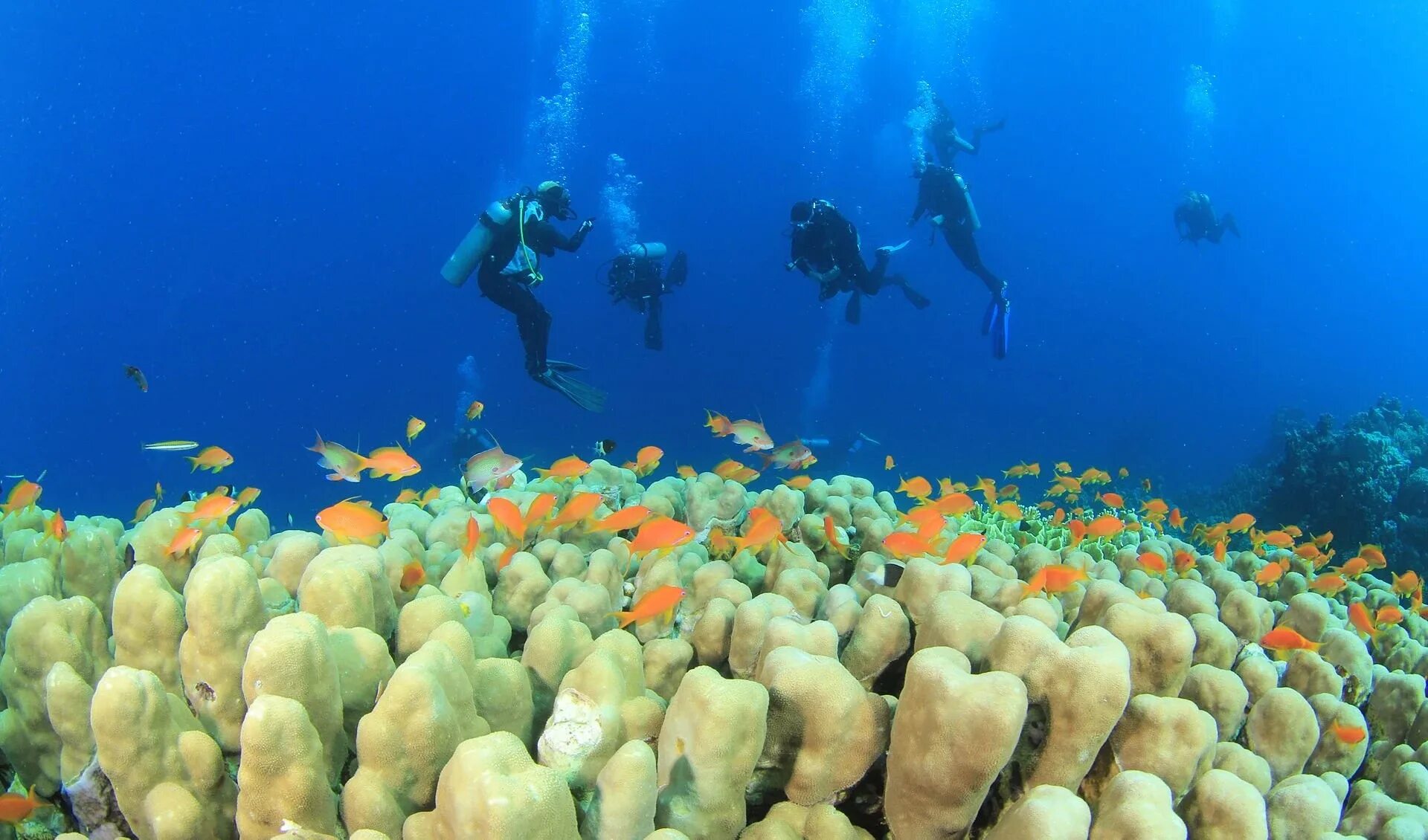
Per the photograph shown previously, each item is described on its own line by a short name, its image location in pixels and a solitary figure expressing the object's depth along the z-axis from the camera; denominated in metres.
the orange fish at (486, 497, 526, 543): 3.17
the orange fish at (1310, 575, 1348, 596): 4.69
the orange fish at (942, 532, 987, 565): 3.19
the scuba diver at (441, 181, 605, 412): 10.09
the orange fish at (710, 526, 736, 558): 3.47
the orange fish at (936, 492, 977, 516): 4.49
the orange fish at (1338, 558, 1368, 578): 5.27
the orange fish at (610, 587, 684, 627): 2.47
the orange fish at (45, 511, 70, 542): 3.13
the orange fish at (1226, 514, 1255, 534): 6.21
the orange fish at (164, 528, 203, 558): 2.87
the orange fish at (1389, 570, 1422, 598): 5.53
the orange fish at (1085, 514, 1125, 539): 4.66
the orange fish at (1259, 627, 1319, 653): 3.09
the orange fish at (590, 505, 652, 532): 3.32
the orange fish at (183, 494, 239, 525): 3.10
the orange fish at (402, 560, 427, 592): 2.63
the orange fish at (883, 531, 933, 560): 3.17
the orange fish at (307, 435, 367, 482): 5.00
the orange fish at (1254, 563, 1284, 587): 4.55
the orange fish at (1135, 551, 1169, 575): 4.14
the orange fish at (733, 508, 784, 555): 3.17
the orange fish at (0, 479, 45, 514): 4.11
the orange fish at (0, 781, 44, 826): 1.83
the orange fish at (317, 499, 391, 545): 2.98
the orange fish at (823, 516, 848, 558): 3.48
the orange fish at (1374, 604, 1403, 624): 4.19
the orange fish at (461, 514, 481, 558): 2.86
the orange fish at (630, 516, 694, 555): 2.95
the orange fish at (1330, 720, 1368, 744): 2.46
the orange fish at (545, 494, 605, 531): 3.27
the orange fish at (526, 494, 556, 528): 3.31
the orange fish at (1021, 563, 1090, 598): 2.85
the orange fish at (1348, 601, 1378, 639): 3.77
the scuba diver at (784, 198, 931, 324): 12.55
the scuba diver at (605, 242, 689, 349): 15.66
